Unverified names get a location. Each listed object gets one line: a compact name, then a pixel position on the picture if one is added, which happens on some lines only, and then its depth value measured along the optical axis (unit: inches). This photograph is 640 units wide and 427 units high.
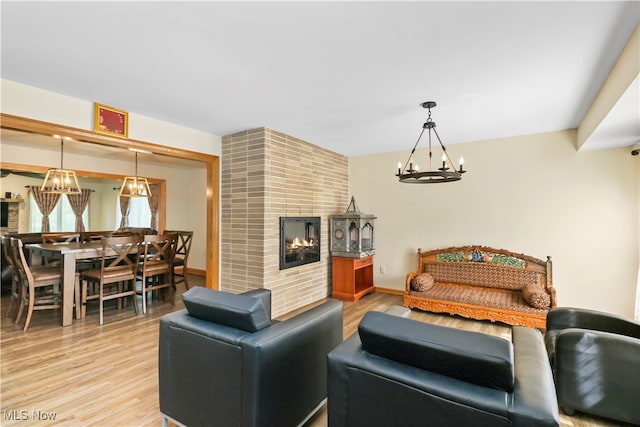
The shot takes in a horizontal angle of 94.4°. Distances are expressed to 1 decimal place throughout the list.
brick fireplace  146.6
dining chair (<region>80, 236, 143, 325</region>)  141.6
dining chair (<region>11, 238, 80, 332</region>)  128.9
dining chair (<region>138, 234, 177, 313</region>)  154.8
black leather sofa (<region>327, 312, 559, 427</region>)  41.2
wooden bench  135.5
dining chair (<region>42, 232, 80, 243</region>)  186.6
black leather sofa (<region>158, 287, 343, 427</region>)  58.8
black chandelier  105.3
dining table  135.6
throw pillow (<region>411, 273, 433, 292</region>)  160.4
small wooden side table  183.8
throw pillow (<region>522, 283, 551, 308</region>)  131.6
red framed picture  113.0
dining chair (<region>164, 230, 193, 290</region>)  177.9
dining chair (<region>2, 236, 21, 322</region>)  136.4
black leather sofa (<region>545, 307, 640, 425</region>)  72.1
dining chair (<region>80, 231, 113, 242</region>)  203.3
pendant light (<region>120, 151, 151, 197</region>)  187.9
